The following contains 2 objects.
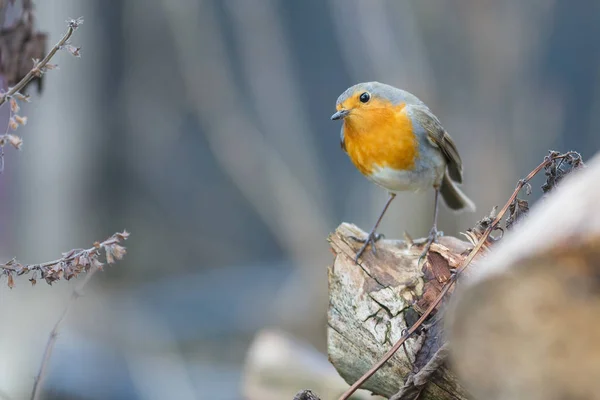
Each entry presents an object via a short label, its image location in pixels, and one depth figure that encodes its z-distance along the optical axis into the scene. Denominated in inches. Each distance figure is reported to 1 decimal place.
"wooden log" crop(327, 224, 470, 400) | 218.7
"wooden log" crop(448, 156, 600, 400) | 170.1
